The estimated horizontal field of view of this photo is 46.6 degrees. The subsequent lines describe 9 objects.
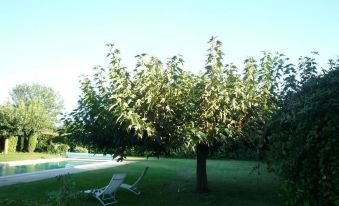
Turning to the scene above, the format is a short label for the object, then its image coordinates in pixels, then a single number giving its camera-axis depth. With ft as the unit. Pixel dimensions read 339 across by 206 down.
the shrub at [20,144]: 126.72
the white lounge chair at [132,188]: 43.04
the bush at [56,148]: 130.00
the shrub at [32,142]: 125.65
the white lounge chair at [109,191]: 35.96
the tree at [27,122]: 114.93
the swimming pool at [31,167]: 71.93
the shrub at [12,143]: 120.81
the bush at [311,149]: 12.11
